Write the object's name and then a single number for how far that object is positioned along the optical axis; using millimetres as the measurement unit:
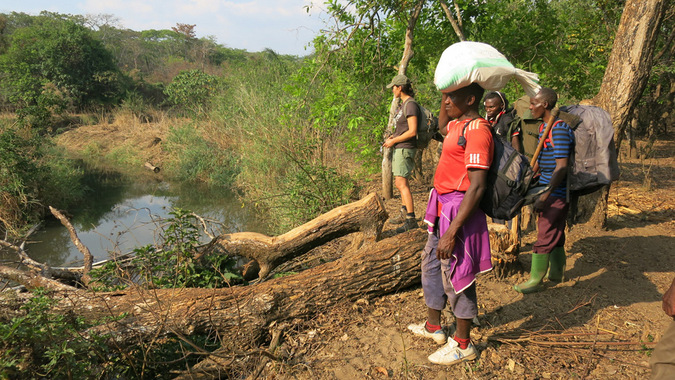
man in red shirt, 2311
